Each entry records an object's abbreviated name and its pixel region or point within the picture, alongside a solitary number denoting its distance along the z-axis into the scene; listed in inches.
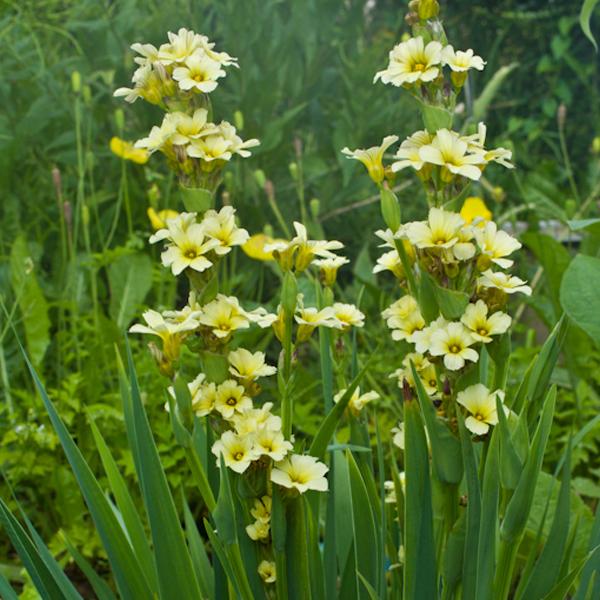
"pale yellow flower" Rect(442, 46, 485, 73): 33.7
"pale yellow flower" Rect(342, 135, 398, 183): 36.1
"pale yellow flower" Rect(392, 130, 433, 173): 33.1
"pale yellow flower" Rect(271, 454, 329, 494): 33.9
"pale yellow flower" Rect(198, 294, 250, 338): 33.8
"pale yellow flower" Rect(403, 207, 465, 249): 31.4
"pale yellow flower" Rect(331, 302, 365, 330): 38.4
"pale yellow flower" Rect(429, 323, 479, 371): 31.7
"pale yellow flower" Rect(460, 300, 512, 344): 32.0
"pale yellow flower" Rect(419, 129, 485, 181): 32.1
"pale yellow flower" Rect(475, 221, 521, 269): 32.7
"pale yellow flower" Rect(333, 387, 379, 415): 40.7
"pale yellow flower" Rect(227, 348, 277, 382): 34.9
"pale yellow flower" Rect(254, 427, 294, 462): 33.7
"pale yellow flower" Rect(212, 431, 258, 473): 33.5
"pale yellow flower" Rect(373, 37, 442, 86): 33.3
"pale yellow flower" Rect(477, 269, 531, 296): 33.1
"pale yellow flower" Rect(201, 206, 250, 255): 34.0
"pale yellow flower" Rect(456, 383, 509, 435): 32.6
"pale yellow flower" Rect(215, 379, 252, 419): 34.2
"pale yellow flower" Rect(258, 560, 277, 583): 36.8
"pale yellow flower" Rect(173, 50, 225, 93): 33.7
